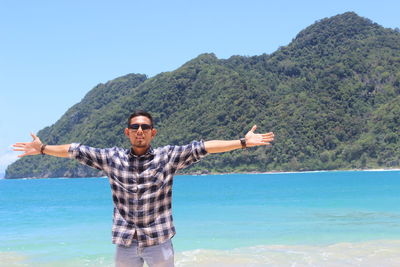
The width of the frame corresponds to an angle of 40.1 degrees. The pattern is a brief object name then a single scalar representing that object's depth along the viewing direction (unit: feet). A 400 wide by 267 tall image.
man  10.01
